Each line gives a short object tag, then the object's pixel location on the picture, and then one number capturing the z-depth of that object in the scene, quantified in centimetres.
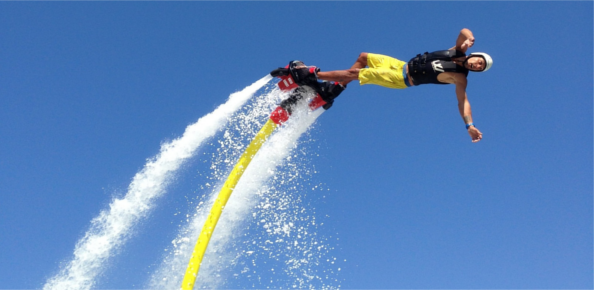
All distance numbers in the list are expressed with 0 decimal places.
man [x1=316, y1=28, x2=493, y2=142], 1070
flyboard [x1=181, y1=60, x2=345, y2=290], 1197
